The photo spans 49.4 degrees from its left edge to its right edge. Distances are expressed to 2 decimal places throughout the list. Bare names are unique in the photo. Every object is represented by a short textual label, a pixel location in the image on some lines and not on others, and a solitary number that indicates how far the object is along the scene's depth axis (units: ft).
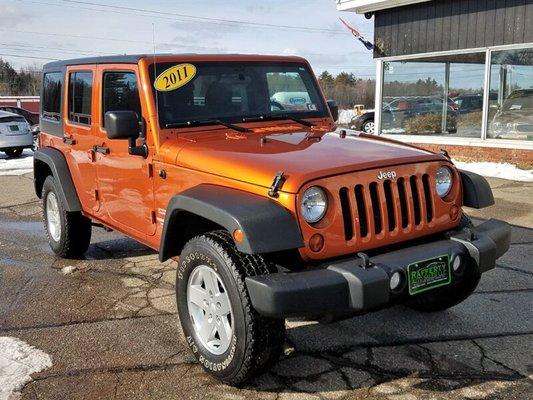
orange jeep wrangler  9.71
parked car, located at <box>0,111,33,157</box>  54.23
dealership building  36.73
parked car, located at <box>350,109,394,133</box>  65.82
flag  45.78
